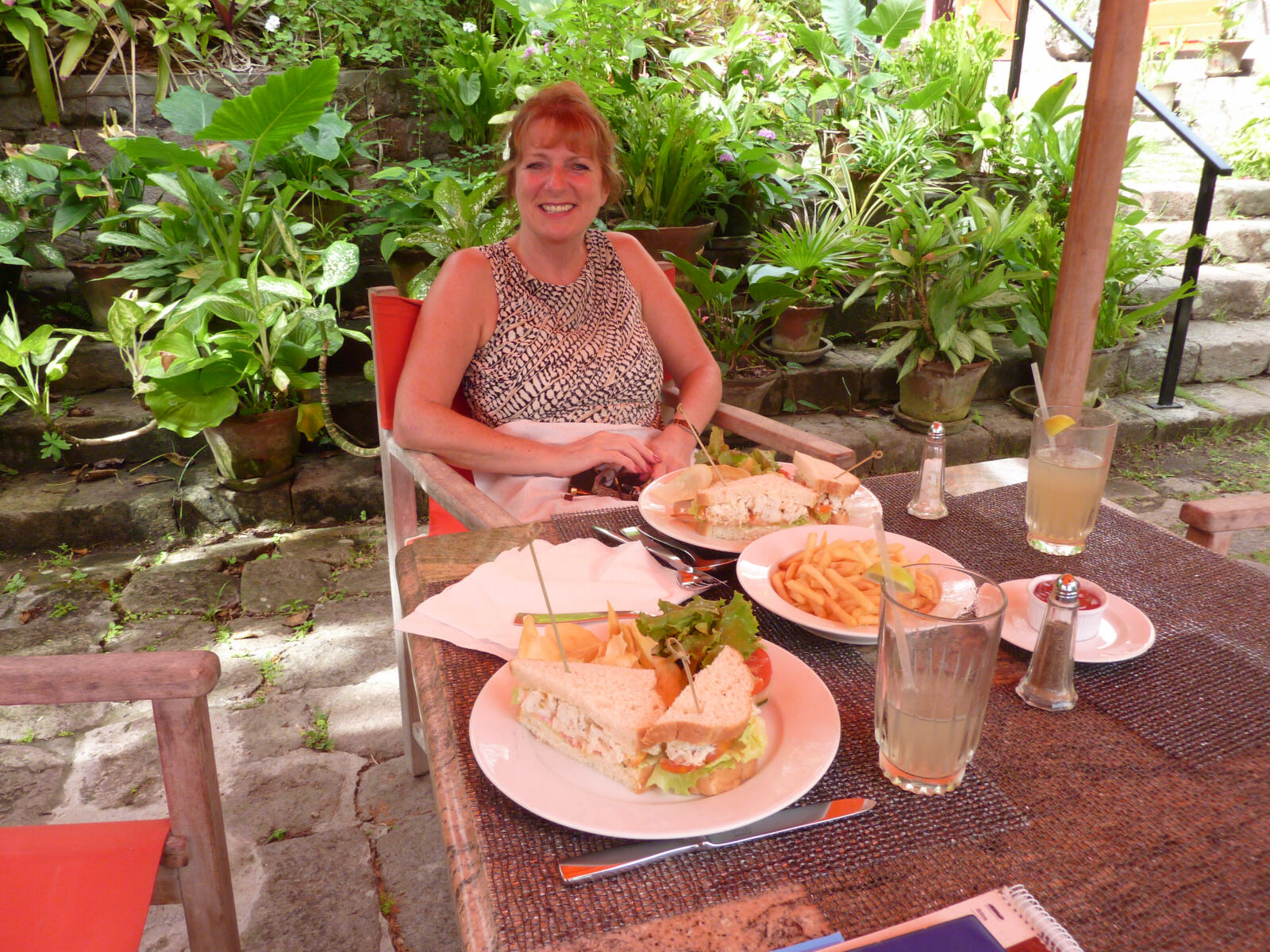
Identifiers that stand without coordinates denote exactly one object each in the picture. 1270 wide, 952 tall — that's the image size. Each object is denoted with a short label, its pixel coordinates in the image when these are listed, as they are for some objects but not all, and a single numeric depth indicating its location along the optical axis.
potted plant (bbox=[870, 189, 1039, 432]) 3.56
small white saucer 0.97
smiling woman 1.93
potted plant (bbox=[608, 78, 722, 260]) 3.75
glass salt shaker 1.31
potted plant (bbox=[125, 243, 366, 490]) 2.97
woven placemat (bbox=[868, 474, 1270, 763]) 0.88
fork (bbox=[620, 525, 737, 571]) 1.17
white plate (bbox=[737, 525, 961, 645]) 0.98
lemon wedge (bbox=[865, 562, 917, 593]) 0.83
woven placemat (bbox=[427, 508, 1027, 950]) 0.66
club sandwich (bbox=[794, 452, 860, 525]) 1.29
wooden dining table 0.65
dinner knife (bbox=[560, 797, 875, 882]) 0.69
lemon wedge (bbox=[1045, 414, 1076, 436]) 1.17
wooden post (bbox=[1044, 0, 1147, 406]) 1.85
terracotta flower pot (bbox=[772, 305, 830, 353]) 3.85
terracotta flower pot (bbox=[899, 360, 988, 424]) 3.70
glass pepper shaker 0.88
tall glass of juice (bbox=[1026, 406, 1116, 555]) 1.17
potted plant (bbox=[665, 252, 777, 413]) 3.55
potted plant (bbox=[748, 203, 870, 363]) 3.51
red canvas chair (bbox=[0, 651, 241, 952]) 0.98
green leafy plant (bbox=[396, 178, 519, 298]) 3.18
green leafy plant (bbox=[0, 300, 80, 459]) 3.04
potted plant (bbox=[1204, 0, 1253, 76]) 6.00
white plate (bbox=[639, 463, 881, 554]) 1.23
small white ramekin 0.98
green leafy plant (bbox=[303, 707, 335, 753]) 2.19
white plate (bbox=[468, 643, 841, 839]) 0.71
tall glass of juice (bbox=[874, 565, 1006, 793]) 0.77
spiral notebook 0.62
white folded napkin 0.99
